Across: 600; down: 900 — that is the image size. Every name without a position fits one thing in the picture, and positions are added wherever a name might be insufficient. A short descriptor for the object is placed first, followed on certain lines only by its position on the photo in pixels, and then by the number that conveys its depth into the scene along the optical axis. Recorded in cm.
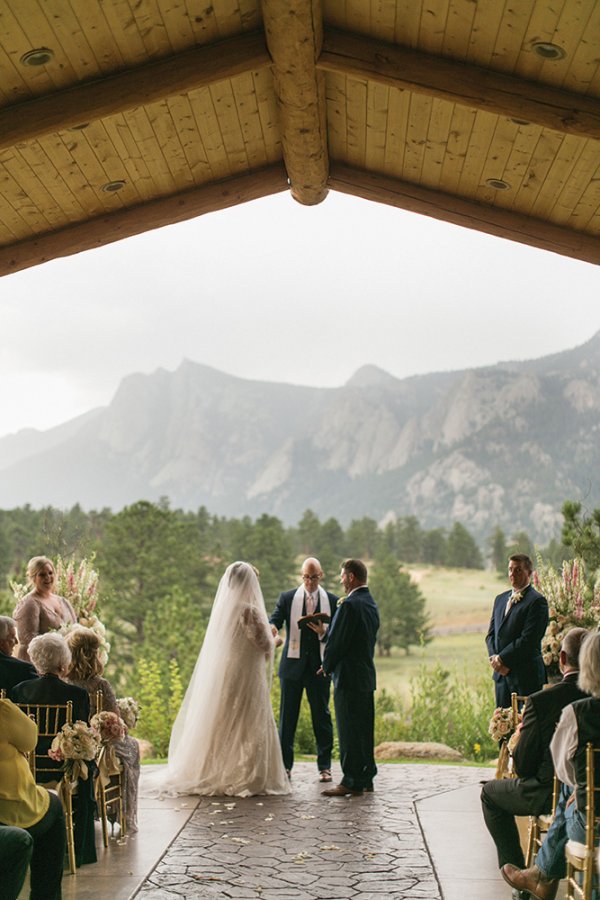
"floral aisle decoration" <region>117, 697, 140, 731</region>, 635
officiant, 799
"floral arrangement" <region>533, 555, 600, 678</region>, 801
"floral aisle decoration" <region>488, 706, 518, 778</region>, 573
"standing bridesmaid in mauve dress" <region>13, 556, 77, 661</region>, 770
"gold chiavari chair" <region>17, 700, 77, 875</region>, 553
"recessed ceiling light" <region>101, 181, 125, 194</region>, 736
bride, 743
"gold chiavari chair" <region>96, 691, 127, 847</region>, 605
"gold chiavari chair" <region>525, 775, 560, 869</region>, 498
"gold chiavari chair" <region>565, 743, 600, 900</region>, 396
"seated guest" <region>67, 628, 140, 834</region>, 605
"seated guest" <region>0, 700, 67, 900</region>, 403
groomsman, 723
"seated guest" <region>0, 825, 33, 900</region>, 400
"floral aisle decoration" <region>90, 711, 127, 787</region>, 589
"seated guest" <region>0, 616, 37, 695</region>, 577
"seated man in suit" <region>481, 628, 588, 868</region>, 456
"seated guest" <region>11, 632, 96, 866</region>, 564
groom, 750
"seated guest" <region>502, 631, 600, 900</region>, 410
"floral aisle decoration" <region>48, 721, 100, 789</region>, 546
